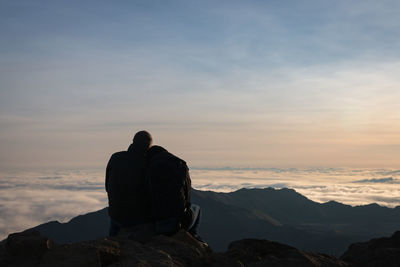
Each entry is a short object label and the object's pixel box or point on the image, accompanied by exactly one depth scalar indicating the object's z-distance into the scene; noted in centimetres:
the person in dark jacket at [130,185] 871
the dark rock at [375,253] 693
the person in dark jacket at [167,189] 836
